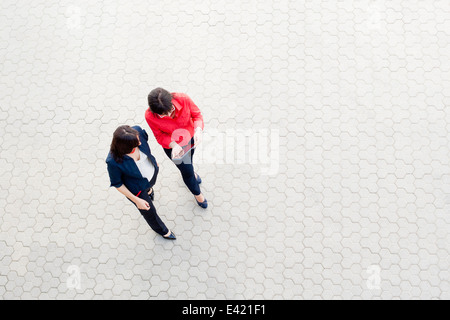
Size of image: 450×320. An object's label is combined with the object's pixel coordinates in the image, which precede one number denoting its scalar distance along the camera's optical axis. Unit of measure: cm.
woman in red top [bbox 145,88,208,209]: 346
